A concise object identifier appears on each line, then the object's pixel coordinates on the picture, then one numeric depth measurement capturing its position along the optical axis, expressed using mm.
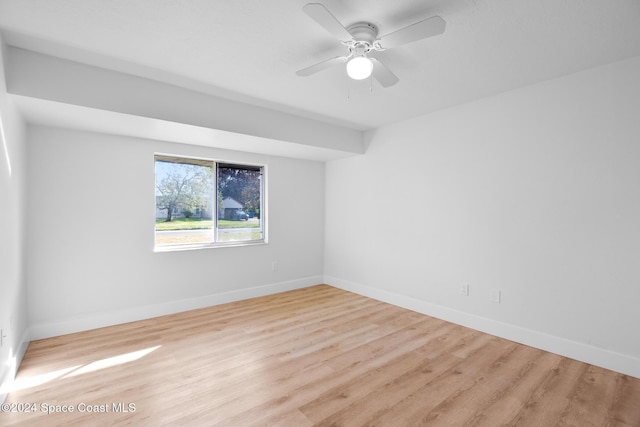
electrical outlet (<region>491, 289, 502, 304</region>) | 3043
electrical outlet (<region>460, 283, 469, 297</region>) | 3292
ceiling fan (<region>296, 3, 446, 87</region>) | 1614
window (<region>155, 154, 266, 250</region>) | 3684
